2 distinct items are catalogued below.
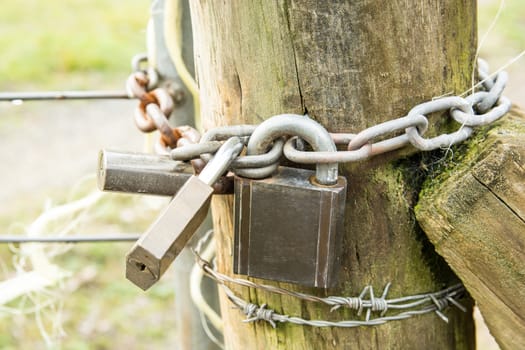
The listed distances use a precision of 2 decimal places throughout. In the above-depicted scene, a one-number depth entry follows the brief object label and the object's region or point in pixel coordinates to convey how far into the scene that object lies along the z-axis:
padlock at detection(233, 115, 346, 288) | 0.81
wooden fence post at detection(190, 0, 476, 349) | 0.81
